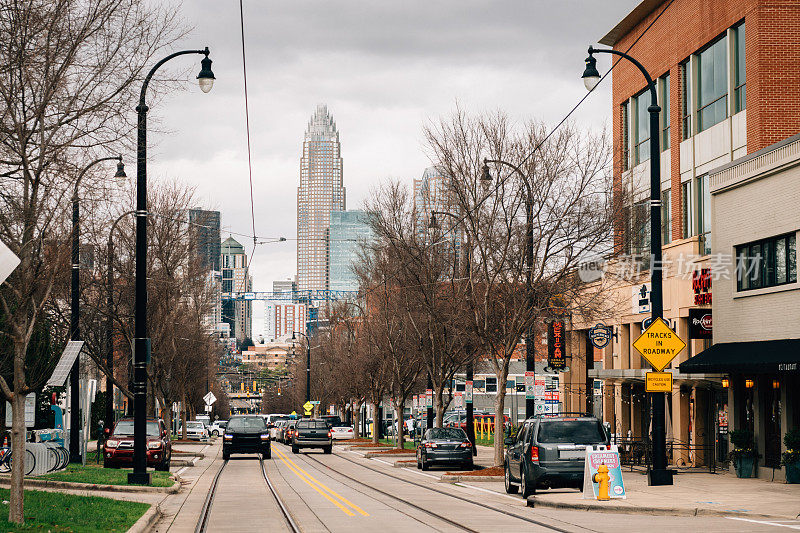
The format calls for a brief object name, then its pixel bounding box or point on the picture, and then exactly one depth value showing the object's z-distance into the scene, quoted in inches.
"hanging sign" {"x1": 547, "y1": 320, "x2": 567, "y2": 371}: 1630.2
